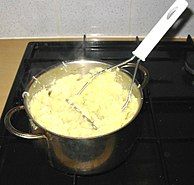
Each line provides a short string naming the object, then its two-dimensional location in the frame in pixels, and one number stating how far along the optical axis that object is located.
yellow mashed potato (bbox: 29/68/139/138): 0.60
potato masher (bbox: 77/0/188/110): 0.61
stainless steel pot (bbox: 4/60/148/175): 0.51
